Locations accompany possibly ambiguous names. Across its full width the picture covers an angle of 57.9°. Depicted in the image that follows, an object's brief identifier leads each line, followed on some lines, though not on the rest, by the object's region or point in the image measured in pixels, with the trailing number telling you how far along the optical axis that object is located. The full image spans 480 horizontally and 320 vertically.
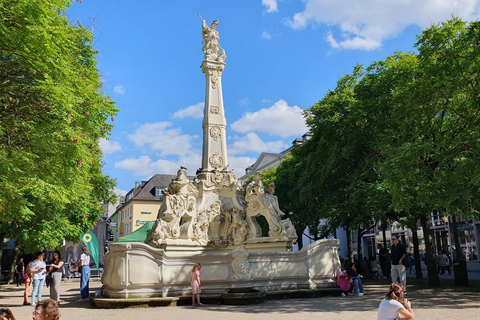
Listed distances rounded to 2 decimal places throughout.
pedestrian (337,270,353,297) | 14.15
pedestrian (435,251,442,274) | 27.18
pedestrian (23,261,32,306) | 13.05
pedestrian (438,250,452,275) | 26.89
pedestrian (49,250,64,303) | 12.12
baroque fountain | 12.90
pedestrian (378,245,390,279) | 26.61
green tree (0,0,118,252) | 9.80
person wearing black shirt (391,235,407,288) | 12.98
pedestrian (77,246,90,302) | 13.98
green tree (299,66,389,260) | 20.61
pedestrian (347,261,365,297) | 14.62
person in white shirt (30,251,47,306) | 12.56
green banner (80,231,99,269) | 16.44
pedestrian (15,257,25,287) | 30.31
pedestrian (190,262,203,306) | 12.32
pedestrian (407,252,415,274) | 31.89
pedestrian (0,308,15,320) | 3.97
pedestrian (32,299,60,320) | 4.02
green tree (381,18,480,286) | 13.36
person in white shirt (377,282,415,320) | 5.63
